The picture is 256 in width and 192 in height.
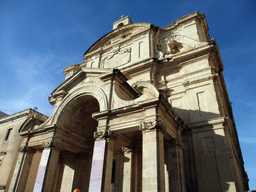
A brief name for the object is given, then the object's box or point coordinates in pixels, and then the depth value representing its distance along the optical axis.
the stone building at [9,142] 17.23
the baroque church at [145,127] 9.19
